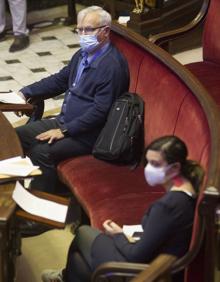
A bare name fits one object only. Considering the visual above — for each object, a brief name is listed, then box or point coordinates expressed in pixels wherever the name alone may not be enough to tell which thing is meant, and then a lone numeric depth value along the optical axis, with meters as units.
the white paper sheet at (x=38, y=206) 5.62
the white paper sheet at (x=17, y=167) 5.98
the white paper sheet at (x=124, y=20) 12.14
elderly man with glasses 7.55
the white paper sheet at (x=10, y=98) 7.96
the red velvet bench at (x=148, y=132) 6.17
